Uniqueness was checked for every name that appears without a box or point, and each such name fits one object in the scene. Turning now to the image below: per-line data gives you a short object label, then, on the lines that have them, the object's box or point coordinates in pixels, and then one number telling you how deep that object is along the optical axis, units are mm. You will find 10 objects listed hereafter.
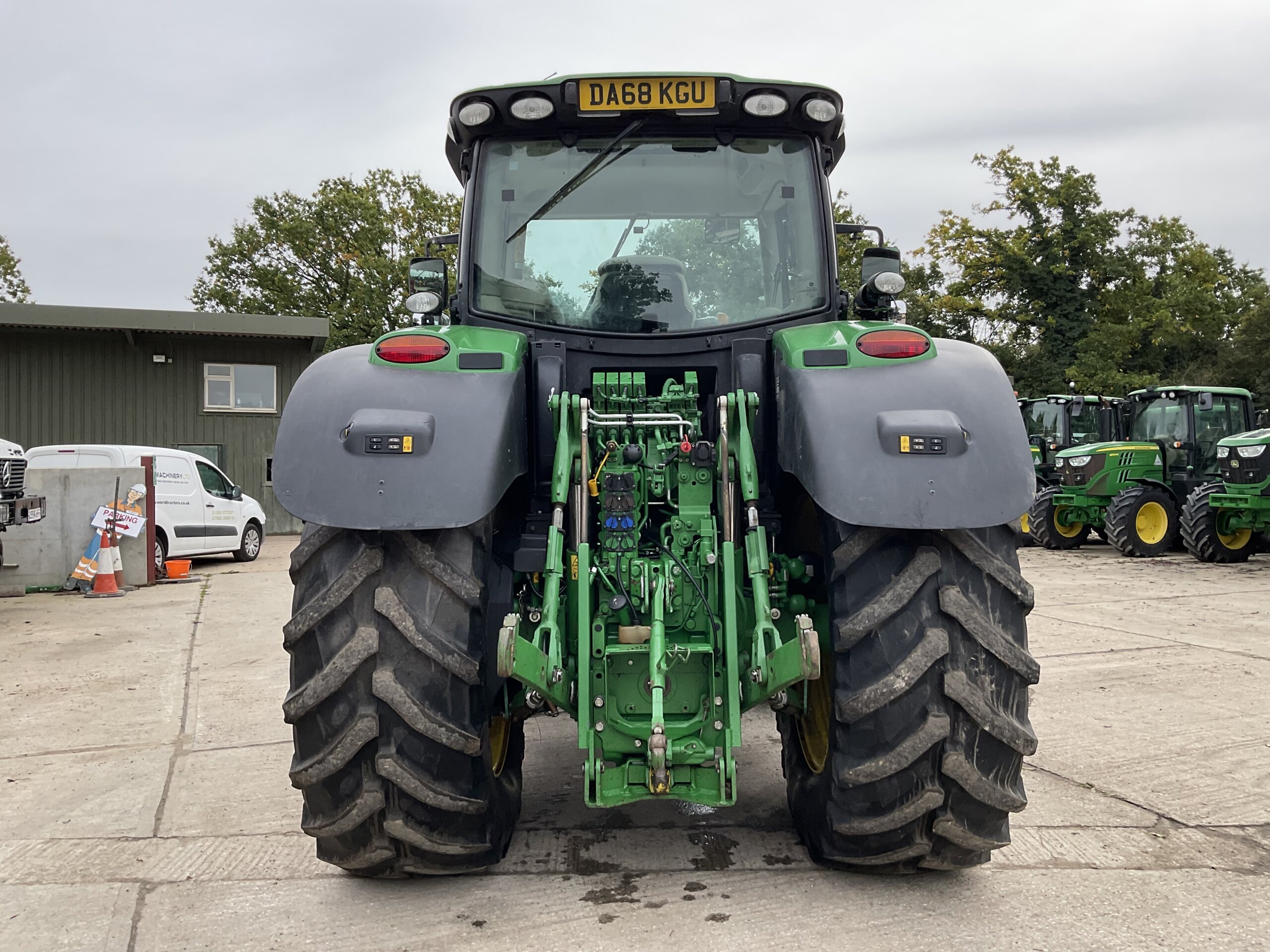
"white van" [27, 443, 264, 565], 13906
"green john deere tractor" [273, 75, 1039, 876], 2893
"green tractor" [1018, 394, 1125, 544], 18703
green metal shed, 21281
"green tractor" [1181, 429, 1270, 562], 13938
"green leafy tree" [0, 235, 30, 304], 41375
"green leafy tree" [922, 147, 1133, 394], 36938
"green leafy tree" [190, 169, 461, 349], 38125
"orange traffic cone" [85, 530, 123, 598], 12062
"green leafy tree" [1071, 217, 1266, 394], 36219
